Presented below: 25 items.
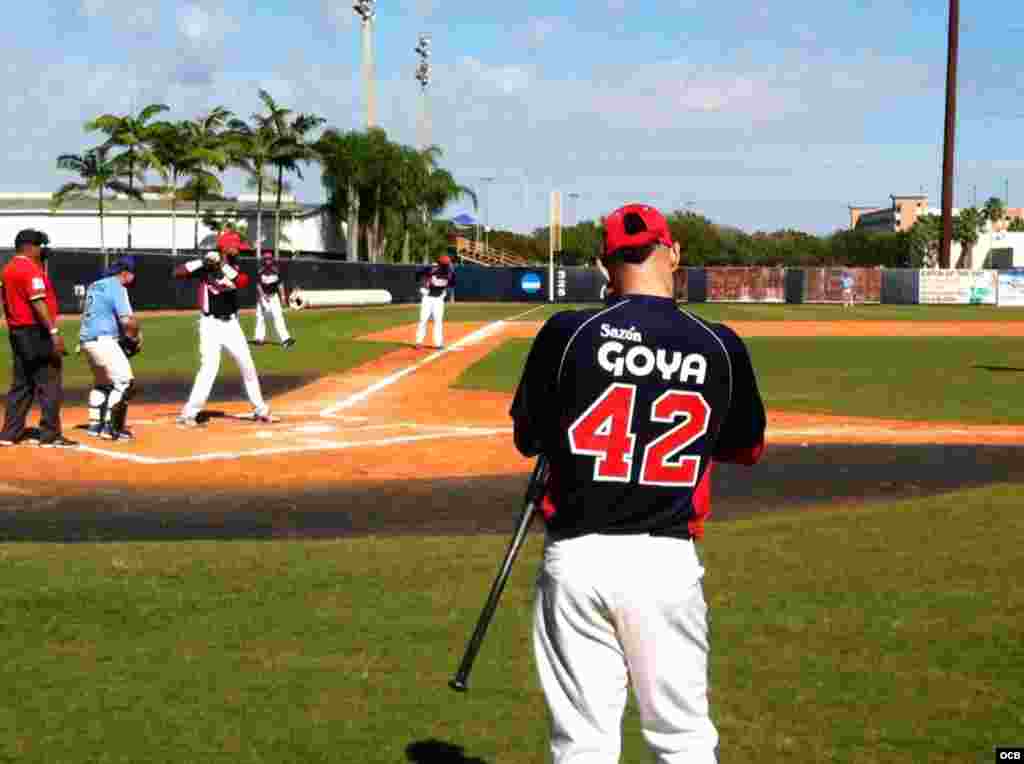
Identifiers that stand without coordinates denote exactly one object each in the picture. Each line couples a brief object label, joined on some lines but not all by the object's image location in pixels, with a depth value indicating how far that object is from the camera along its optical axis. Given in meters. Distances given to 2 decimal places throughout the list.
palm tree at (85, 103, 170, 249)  60.41
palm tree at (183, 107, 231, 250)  63.91
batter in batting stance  14.77
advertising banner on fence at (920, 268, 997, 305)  67.62
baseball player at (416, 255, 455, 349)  25.30
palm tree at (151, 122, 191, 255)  63.12
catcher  13.86
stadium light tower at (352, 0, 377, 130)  75.94
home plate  15.11
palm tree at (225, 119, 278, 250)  65.62
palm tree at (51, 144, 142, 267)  60.59
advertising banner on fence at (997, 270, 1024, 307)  67.50
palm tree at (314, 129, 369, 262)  70.38
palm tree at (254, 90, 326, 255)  65.69
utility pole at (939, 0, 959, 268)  59.12
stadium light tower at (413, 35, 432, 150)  93.00
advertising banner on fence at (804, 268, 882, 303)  71.50
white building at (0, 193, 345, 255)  73.25
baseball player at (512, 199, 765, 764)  3.54
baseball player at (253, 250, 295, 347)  27.47
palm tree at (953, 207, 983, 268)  129.88
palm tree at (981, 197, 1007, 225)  137.62
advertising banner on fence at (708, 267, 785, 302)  73.06
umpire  12.86
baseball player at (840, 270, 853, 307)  67.74
